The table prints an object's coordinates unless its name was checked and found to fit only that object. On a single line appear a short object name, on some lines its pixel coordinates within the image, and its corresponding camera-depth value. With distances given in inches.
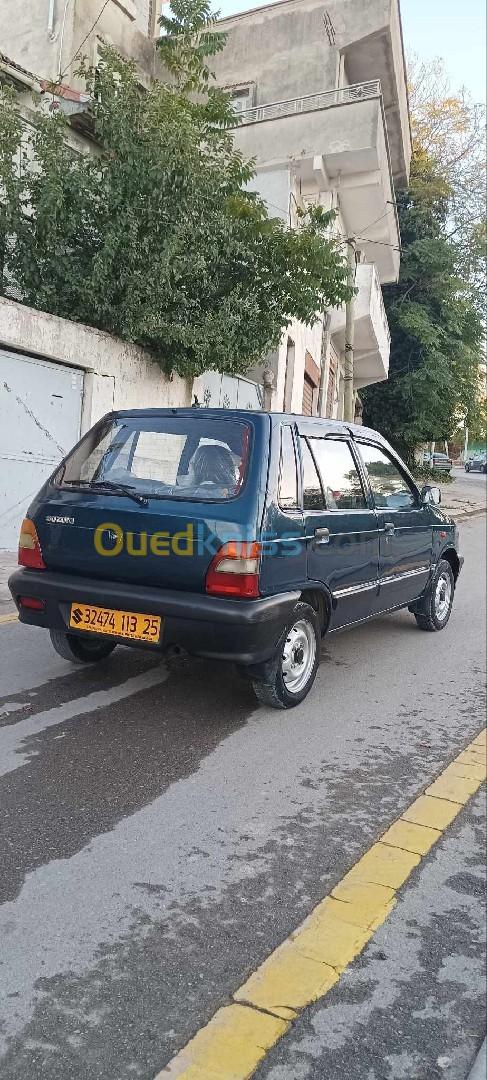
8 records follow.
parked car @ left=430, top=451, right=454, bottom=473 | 1454.2
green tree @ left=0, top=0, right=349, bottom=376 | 396.2
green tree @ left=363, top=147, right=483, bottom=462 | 1121.4
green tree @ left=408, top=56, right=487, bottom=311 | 1192.8
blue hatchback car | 163.5
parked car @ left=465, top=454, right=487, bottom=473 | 2240.4
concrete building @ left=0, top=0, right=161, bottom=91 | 568.7
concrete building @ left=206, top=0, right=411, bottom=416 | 668.7
